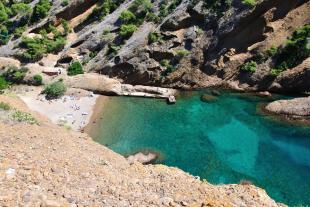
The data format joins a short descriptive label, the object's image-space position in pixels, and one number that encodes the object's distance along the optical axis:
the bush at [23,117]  25.64
